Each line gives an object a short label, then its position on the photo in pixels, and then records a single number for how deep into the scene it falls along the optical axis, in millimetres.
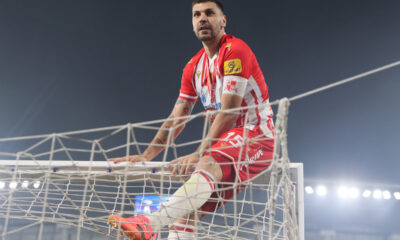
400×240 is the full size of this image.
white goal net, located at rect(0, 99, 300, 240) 9123
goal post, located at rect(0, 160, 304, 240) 10002
